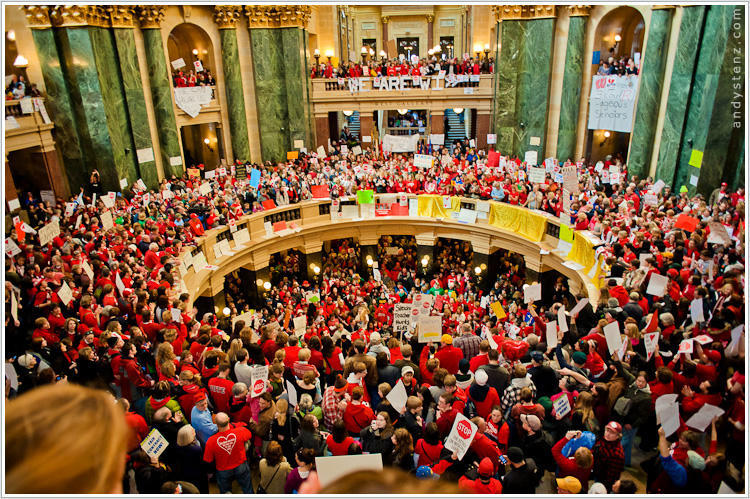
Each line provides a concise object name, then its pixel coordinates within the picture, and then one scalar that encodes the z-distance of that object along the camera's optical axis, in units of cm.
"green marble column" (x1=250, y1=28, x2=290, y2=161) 2186
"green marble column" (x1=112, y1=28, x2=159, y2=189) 1752
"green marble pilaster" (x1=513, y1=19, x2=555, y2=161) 2008
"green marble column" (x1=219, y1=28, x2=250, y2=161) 2145
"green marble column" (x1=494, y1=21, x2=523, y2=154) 2061
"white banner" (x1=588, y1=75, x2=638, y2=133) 1817
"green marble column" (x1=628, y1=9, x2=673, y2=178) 1611
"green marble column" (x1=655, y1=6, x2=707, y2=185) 1424
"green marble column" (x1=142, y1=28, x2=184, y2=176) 1889
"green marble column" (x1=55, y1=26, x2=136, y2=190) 1623
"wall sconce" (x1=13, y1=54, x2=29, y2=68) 1559
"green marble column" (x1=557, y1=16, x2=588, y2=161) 1944
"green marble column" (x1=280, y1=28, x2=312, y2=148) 2206
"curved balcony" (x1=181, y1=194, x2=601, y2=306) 1545
